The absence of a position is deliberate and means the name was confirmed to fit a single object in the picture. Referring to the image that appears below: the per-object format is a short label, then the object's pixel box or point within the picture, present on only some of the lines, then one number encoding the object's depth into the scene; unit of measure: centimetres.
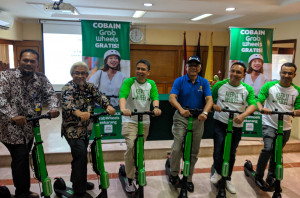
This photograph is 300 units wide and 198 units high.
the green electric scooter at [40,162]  198
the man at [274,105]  263
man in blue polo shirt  245
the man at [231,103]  254
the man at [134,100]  242
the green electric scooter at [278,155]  246
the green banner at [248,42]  404
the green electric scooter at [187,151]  235
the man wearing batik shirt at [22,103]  207
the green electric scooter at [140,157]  220
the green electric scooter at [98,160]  207
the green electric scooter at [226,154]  239
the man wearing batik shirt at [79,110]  216
